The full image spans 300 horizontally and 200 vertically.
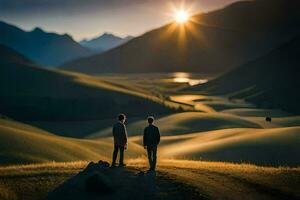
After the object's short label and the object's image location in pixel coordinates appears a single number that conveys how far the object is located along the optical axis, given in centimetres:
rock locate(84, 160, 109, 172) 2558
